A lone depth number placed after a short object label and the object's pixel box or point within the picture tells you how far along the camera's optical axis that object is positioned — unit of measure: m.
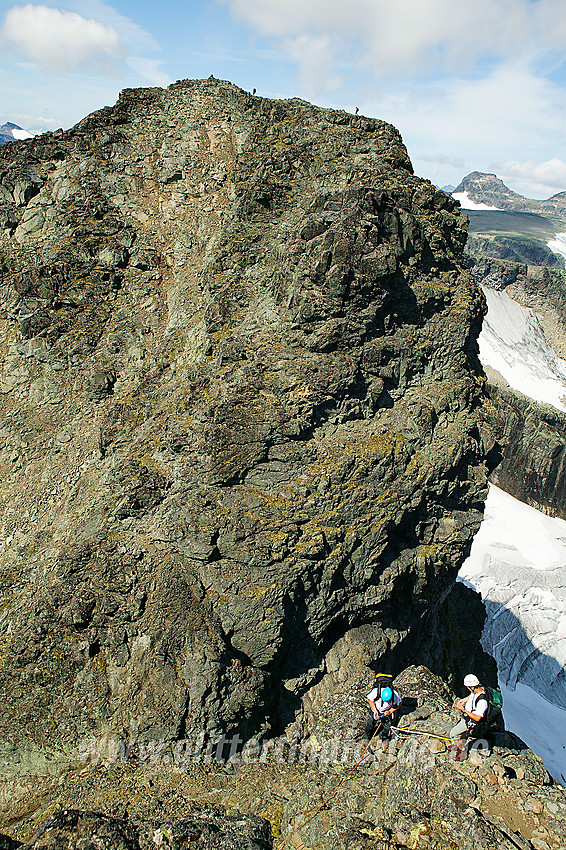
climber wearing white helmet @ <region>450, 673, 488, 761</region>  14.16
